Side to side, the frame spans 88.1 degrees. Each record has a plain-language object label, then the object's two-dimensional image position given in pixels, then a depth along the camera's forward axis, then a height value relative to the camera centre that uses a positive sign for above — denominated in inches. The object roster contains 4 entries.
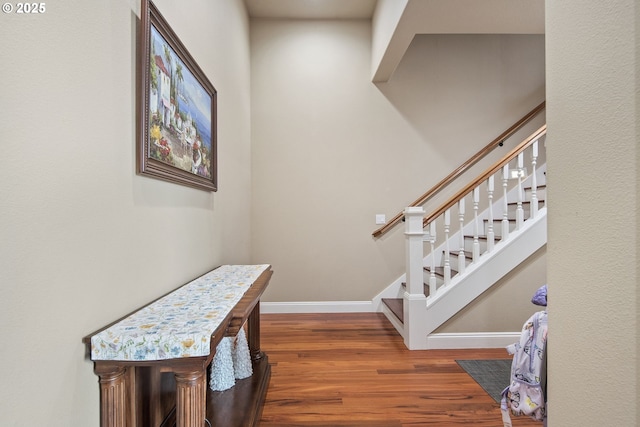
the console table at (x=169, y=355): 36.9 -15.9
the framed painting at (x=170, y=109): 49.7 +19.1
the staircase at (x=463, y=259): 103.6 -14.9
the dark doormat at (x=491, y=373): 80.9 -43.4
